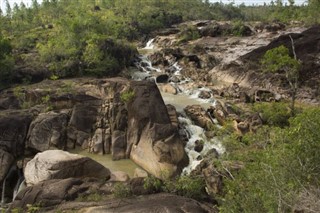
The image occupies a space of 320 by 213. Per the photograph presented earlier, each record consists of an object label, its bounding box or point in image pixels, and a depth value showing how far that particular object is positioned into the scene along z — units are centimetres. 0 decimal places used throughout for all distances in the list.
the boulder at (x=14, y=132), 2100
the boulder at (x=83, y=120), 2267
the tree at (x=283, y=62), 2438
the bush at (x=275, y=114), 2428
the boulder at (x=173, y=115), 2338
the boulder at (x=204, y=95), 3242
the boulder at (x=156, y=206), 1261
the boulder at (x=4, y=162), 1947
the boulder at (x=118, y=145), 2144
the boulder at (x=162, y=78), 3762
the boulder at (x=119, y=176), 1773
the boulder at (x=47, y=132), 2161
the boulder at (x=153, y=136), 1955
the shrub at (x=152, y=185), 1474
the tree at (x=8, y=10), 7215
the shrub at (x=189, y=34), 5562
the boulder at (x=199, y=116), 2498
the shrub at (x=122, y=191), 1418
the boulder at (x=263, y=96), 3092
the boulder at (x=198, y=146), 2188
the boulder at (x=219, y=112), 2572
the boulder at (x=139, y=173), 1897
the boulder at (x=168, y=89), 3422
